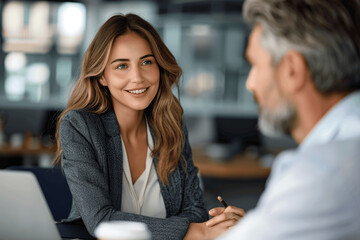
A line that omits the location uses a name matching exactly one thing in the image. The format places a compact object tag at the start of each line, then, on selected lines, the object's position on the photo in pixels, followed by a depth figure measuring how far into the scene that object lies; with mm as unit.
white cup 1079
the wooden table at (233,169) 2971
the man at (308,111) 1069
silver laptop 1382
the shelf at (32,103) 8563
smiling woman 1729
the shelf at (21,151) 3827
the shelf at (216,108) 9195
